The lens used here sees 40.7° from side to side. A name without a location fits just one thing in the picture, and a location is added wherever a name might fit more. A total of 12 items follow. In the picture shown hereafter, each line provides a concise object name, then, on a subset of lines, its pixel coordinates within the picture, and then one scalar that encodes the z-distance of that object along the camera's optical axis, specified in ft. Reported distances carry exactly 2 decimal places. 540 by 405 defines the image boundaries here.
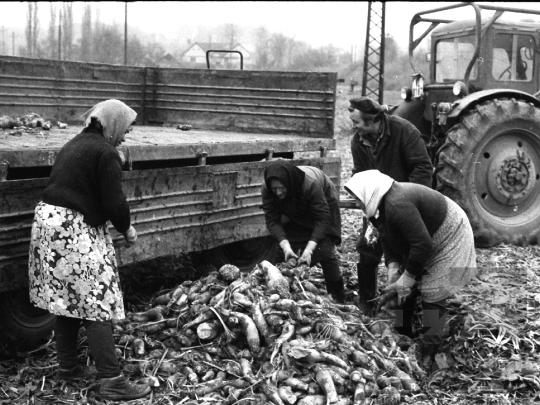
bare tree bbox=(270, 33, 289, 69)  191.21
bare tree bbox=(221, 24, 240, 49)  286.25
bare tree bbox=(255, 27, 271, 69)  173.58
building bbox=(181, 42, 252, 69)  253.88
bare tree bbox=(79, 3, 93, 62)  154.14
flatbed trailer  15.07
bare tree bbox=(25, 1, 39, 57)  138.00
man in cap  17.98
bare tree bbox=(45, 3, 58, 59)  149.89
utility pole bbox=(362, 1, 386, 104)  79.61
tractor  25.99
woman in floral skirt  13.51
